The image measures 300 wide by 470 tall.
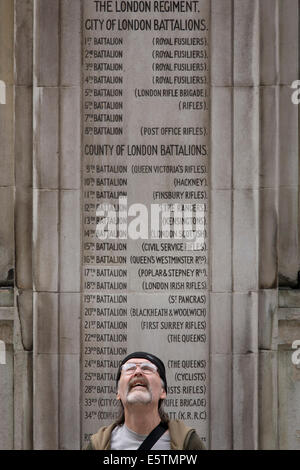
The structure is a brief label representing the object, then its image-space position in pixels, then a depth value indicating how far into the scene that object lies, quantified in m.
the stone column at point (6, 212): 11.48
